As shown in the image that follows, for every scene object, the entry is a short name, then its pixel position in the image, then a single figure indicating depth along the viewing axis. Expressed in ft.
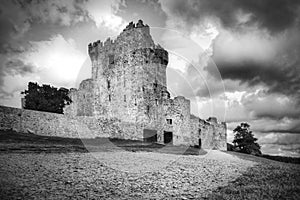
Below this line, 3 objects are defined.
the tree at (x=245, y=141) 153.12
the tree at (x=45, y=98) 127.95
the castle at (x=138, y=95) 119.34
